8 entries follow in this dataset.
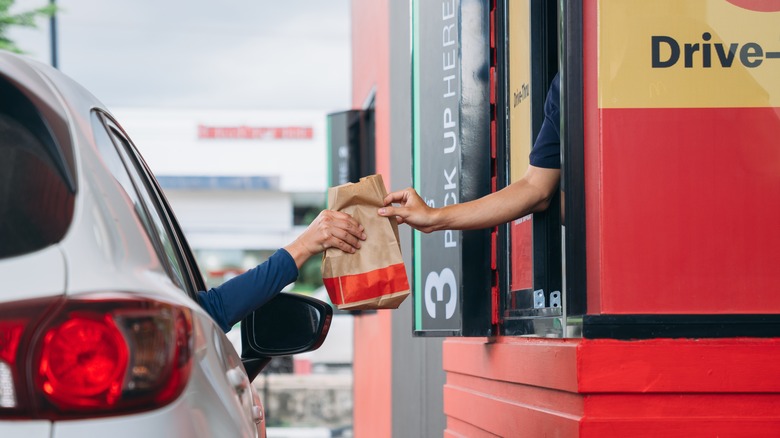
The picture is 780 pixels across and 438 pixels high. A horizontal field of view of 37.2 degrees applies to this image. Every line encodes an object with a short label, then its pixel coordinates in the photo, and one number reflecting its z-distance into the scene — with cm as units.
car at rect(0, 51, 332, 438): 173
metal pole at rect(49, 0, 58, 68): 1877
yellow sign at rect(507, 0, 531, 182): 456
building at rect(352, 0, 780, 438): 323
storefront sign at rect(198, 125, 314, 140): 3488
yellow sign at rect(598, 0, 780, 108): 333
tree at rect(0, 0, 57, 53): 1844
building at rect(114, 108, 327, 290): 3422
